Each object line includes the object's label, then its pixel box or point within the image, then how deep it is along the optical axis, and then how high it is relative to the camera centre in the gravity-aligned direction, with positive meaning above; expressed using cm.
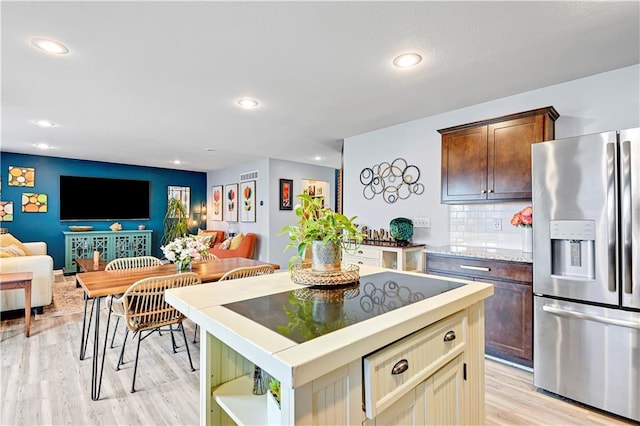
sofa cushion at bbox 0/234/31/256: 428 -39
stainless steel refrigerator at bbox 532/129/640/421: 186 -35
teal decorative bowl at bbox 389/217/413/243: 352 -18
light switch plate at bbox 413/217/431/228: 354 -10
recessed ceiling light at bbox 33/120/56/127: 378 +110
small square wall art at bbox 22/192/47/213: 605 +23
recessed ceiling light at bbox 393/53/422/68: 220 +109
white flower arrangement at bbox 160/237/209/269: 278 -33
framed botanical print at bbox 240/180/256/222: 685 +28
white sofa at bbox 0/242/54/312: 357 -79
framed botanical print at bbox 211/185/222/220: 796 +27
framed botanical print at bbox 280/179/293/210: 668 +41
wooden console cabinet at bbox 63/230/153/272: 621 -63
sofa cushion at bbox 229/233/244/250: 653 -58
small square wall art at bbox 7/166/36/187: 590 +71
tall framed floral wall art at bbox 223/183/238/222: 741 +27
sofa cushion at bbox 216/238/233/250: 664 -65
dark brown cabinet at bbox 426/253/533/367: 239 -72
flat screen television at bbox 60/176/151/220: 646 +34
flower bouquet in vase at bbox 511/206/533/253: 259 -8
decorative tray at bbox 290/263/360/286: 144 -29
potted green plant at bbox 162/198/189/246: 756 -20
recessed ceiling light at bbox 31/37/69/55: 199 +108
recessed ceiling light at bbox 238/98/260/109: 309 +110
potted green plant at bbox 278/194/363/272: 148 -9
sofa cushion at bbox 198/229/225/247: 743 -52
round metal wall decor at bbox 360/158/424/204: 371 +41
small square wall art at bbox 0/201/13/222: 581 +5
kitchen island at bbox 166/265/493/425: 79 -39
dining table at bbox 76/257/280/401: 213 -51
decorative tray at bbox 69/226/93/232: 637 -29
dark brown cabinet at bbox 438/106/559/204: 258 +51
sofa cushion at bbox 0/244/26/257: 376 -45
